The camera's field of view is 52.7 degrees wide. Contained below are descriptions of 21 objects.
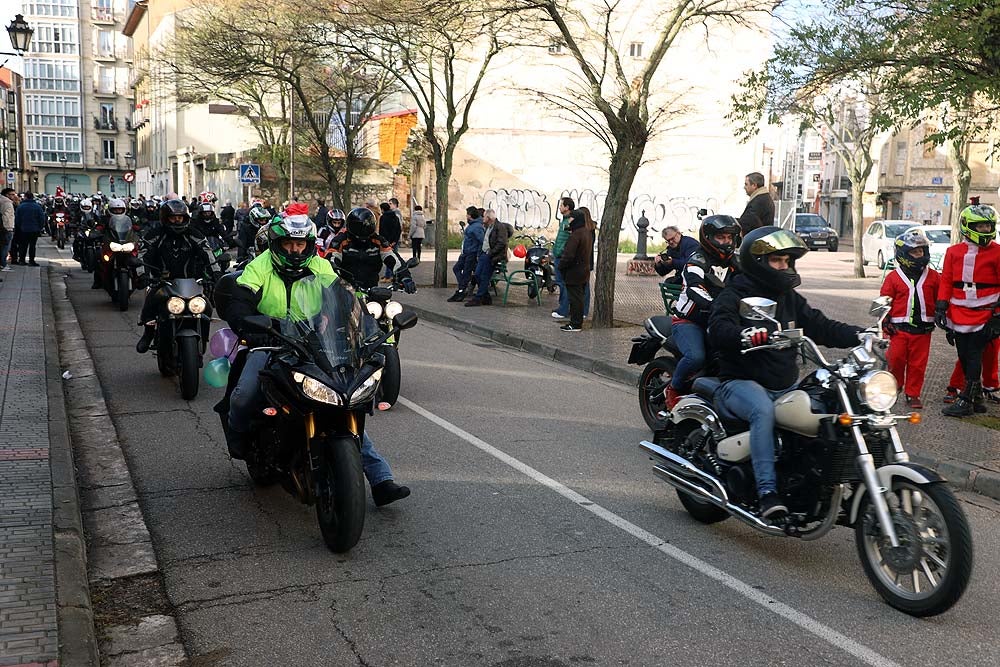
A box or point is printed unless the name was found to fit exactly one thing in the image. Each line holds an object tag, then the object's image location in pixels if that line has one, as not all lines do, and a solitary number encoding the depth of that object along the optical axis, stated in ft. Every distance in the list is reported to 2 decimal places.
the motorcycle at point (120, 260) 52.47
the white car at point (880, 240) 102.06
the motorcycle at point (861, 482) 14.02
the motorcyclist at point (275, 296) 17.81
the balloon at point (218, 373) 19.11
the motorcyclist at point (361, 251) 34.09
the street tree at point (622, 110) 45.55
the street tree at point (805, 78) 33.32
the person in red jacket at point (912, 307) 29.73
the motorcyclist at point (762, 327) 16.14
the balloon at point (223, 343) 19.18
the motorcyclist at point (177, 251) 34.14
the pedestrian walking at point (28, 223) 80.59
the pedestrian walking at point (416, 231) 93.71
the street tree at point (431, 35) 52.33
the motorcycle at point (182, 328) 30.01
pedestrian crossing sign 100.32
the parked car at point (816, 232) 144.56
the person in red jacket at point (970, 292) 28.40
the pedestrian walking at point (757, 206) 37.78
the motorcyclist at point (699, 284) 22.65
